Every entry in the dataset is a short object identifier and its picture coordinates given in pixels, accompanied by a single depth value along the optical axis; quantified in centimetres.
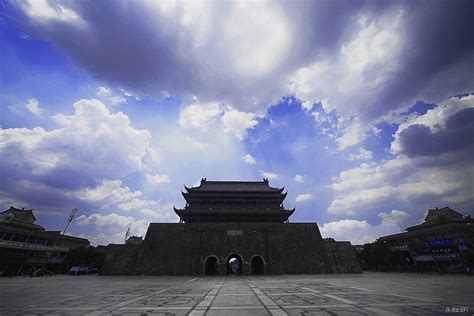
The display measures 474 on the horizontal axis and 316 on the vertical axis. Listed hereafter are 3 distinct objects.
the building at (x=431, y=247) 3303
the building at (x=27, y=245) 3331
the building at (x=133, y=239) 6828
